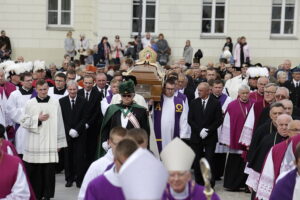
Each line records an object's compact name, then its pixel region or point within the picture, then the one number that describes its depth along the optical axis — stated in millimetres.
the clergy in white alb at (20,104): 12938
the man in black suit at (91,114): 14039
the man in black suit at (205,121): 13867
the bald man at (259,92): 13906
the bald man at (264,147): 9555
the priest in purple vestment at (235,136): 13742
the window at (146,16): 31250
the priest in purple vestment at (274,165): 8898
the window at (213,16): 31578
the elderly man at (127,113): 11219
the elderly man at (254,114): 12719
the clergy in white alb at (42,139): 12188
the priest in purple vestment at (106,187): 6637
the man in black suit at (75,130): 13750
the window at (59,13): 32562
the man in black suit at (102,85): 14914
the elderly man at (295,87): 17531
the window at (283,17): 31844
